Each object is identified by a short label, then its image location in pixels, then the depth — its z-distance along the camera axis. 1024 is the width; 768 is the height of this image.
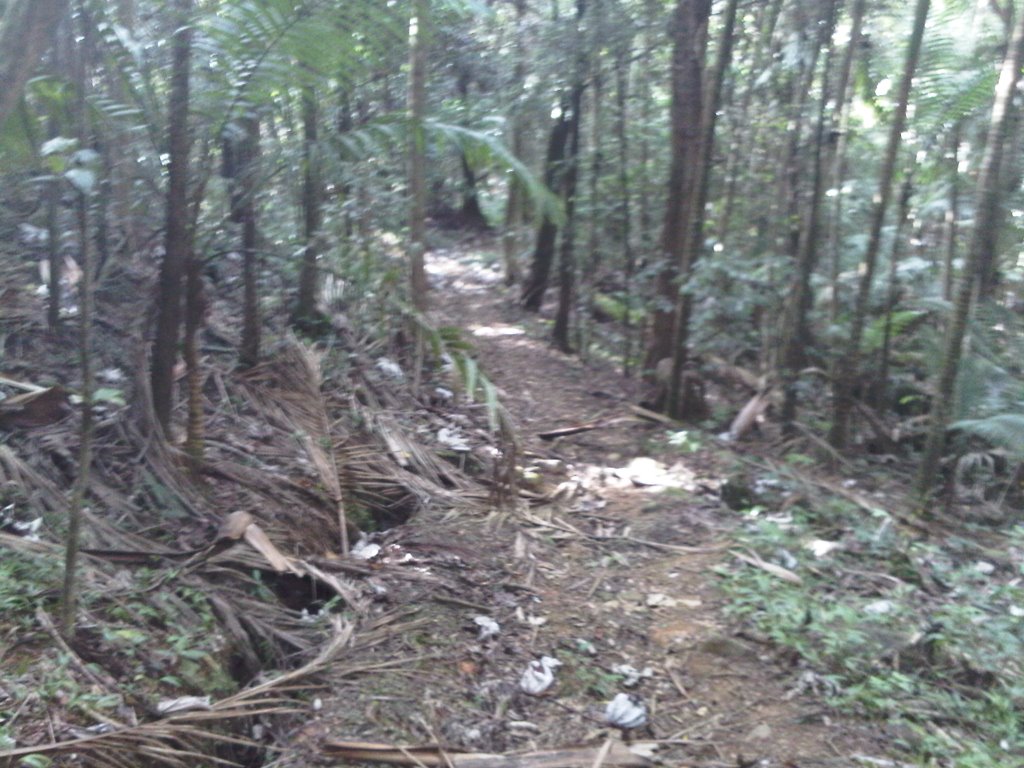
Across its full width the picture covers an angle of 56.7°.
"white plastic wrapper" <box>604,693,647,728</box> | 4.01
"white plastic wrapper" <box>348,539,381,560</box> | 5.27
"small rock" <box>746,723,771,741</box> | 4.00
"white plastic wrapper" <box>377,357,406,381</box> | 7.66
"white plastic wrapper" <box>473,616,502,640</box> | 4.63
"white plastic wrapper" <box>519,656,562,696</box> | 4.23
